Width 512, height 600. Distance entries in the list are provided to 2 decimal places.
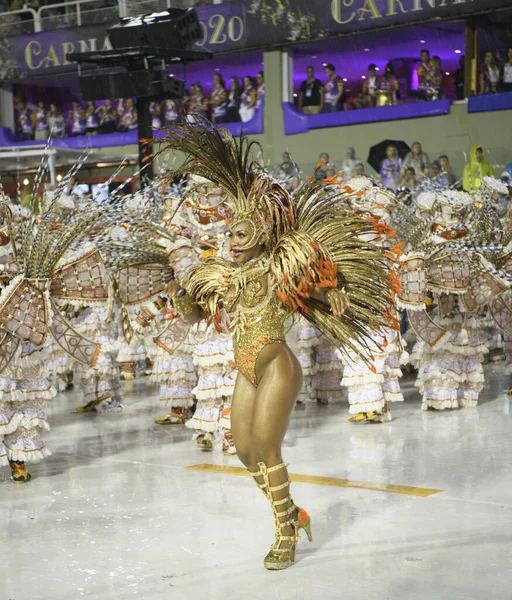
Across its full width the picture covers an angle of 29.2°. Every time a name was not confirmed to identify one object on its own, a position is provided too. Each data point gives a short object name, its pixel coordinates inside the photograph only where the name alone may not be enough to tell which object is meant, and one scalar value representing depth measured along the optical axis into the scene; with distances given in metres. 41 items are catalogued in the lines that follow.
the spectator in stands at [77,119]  20.39
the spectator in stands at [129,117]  19.52
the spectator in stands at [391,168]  15.54
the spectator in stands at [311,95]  17.61
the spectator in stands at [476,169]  14.38
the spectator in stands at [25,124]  21.20
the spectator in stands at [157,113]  17.97
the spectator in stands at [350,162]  15.63
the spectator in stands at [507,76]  15.13
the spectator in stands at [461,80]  16.42
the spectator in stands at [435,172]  13.49
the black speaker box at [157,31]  10.59
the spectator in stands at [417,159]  14.99
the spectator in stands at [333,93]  17.44
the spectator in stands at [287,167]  15.40
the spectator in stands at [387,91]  16.91
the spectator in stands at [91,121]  20.22
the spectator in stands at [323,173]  14.89
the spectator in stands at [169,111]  17.30
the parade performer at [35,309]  5.71
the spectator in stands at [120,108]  19.96
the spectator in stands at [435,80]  16.26
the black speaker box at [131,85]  10.32
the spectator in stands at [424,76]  16.36
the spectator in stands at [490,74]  15.40
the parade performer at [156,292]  6.16
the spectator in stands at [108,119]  19.97
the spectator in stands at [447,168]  14.62
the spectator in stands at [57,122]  20.44
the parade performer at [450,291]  7.51
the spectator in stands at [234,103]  18.38
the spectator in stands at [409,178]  14.39
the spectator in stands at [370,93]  17.06
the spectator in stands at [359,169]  14.97
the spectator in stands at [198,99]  18.49
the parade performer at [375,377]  7.55
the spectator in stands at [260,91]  18.09
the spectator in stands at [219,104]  18.45
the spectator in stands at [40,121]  20.69
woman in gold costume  4.29
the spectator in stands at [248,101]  18.16
